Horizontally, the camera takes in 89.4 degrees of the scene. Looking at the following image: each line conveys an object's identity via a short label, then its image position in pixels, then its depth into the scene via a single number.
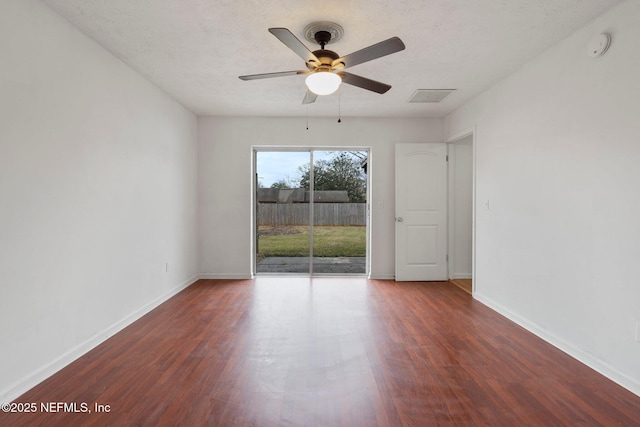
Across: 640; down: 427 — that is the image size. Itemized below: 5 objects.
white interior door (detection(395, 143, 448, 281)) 4.96
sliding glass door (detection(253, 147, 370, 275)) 5.26
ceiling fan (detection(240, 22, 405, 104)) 2.06
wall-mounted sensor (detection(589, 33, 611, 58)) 2.23
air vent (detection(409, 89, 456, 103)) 3.86
